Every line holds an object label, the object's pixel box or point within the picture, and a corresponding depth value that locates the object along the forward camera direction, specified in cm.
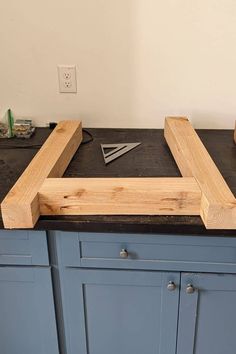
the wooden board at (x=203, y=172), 85
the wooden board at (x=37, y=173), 86
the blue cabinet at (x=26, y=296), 97
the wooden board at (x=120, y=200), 90
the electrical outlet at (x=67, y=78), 137
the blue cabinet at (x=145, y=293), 96
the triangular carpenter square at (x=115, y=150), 121
